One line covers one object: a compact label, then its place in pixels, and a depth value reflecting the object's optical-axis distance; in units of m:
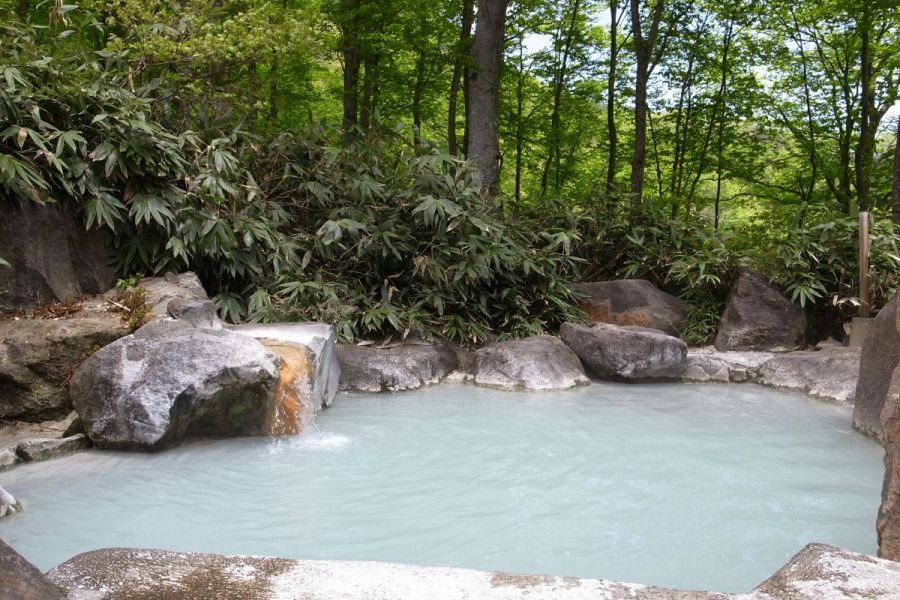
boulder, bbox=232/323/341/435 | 4.71
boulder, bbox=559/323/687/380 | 6.55
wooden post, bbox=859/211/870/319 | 7.18
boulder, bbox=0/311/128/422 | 4.66
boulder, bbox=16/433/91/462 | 4.04
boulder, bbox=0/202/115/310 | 5.47
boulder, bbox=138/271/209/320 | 5.54
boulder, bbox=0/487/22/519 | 3.18
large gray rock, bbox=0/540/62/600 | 1.43
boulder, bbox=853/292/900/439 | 4.47
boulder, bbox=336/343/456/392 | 6.23
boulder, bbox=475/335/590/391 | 6.30
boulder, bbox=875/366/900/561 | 2.46
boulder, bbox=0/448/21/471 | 3.91
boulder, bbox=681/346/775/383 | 6.75
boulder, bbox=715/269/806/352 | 7.64
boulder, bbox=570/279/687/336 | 8.09
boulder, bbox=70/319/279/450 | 4.12
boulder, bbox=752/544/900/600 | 1.65
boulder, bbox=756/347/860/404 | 5.94
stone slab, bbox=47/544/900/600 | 1.65
